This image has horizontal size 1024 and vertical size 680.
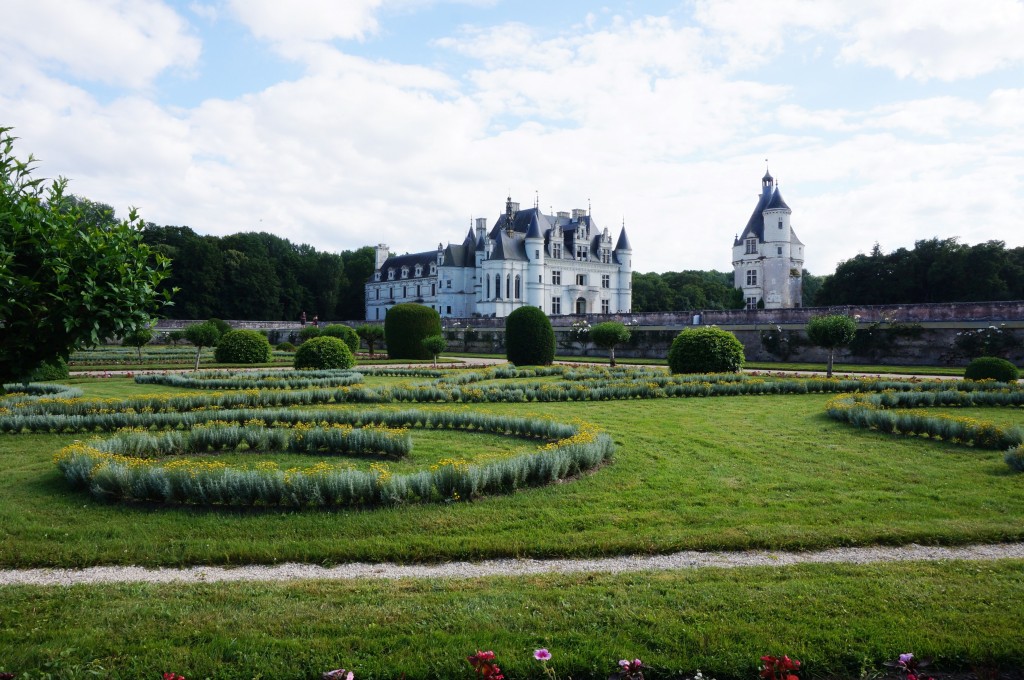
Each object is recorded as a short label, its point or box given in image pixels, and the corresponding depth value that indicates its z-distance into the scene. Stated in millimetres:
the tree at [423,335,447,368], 28172
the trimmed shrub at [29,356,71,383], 20953
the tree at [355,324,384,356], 36556
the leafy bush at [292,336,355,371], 24422
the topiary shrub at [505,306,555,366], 28172
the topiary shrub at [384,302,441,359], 33875
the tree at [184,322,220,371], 27016
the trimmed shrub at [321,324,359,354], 34031
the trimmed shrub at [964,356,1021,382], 18234
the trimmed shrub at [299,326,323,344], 45612
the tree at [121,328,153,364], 28797
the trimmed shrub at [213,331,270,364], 29266
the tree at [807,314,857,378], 22734
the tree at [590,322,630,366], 28438
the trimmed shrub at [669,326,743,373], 21297
